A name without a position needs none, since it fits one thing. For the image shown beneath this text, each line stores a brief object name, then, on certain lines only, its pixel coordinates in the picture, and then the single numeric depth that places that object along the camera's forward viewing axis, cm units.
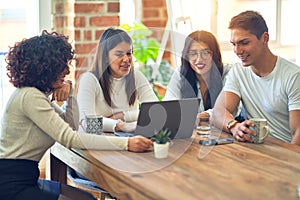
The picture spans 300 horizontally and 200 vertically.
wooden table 159
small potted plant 197
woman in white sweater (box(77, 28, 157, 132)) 255
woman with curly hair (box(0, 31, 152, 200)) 207
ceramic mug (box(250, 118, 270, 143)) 220
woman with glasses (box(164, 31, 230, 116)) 279
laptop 215
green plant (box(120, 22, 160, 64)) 432
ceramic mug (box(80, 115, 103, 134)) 228
